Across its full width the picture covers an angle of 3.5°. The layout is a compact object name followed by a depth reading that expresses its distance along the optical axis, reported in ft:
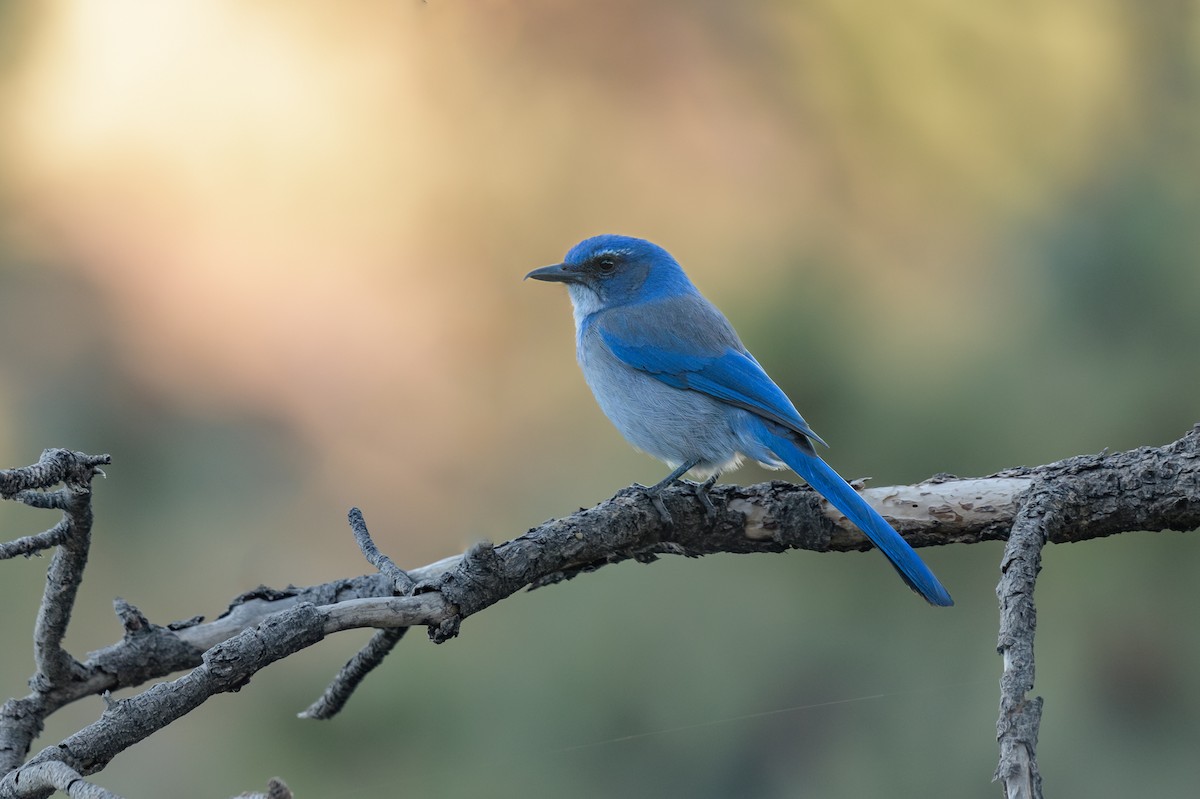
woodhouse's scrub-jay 26.99
